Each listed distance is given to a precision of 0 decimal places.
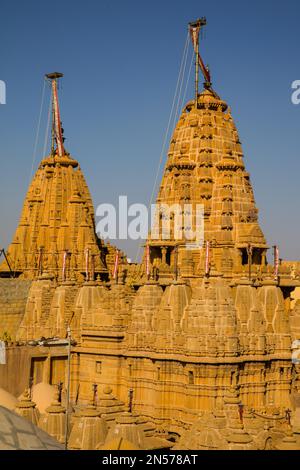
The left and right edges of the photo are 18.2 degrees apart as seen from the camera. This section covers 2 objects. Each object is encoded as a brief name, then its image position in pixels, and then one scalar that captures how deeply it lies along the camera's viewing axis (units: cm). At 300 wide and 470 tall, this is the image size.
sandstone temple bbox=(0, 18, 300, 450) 4244
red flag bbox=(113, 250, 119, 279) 5618
